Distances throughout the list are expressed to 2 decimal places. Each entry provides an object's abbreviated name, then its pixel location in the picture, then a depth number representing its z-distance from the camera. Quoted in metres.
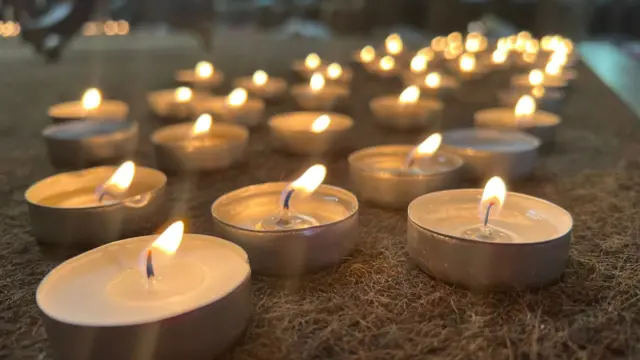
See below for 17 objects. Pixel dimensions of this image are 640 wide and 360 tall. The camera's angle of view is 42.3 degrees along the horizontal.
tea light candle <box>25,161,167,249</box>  0.26
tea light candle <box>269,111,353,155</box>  0.35
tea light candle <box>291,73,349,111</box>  0.43
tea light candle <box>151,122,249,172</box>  0.32
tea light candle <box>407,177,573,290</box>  0.23
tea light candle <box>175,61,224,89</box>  0.48
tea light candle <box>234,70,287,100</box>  0.46
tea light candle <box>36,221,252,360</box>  0.19
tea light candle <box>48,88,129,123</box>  0.39
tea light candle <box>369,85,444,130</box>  0.39
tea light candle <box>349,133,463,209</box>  0.28
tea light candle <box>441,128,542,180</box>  0.31
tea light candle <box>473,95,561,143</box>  0.36
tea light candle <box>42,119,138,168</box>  0.33
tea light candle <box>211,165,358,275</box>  0.24
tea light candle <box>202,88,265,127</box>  0.39
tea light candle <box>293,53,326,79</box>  0.52
